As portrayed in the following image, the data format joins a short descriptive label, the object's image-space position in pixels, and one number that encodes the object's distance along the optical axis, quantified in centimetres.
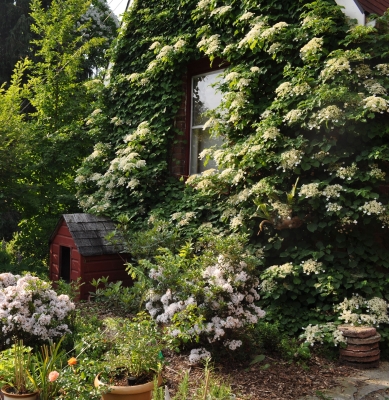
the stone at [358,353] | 455
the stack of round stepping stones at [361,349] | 456
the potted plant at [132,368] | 328
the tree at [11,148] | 838
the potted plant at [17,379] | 322
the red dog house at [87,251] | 709
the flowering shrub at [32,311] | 415
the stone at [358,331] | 458
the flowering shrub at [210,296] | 413
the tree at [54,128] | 965
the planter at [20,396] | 319
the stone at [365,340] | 457
